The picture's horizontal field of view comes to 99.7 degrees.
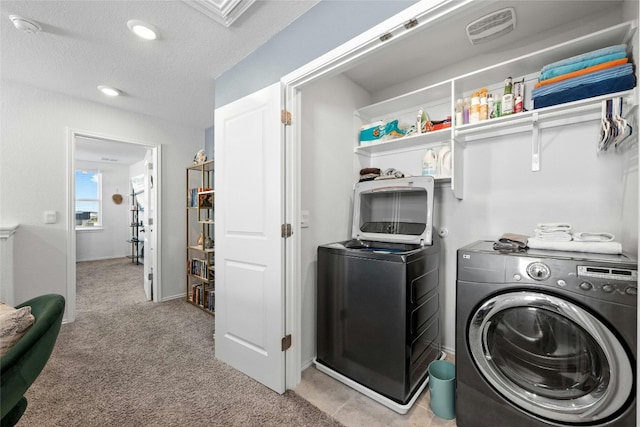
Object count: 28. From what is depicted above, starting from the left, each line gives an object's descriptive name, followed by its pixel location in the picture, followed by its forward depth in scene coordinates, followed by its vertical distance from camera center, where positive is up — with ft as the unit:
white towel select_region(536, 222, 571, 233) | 4.86 -0.31
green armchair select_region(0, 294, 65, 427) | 2.61 -1.52
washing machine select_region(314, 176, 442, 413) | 5.16 -1.93
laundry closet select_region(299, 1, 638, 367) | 5.08 +1.64
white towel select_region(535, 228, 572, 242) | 4.72 -0.45
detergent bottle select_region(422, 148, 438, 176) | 6.84 +1.21
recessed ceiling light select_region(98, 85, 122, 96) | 8.87 +4.07
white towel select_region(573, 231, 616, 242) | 4.49 -0.45
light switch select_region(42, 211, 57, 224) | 8.98 -0.19
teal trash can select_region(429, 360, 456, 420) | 4.98 -3.46
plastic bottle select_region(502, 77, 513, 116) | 5.63 +2.35
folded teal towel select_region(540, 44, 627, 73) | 4.45 +2.69
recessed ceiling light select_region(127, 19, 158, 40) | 5.84 +4.07
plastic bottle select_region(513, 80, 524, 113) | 5.61 +2.32
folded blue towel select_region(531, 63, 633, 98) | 4.39 +2.29
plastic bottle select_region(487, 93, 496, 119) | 5.90 +2.26
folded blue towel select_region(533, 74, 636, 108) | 4.40 +2.10
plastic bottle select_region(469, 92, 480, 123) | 6.02 +2.29
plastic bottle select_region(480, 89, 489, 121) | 5.95 +2.26
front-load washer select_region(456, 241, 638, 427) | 3.49 -1.90
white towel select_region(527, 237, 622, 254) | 4.11 -0.58
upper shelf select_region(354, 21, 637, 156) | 4.77 +2.94
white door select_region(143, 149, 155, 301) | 11.63 -0.55
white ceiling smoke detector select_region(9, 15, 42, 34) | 5.63 +4.00
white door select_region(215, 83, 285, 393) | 5.73 -0.59
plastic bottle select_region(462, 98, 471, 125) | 6.21 +2.26
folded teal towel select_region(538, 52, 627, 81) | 4.47 +2.57
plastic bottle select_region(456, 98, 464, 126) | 6.25 +2.31
